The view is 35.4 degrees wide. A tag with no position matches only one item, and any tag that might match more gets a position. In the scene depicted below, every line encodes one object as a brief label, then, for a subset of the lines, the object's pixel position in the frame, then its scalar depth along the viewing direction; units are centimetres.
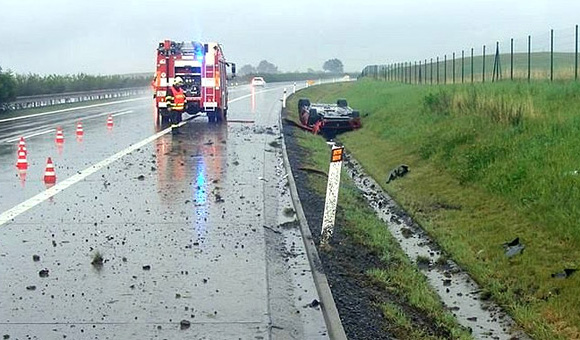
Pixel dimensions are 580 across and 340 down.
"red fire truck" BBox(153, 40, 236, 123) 3159
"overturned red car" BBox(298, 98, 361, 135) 2980
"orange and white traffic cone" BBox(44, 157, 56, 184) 1589
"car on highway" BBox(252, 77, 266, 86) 9950
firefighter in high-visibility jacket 3153
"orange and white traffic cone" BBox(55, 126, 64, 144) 2420
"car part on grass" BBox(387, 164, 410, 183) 1874
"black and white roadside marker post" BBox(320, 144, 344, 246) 1108
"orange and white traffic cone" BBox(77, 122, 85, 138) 2697
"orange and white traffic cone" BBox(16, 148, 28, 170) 1828
